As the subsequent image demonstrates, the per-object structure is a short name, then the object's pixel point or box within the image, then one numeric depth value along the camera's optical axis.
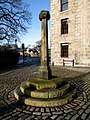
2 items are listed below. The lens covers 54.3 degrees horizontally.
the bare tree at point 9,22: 13.79
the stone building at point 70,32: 10.27
